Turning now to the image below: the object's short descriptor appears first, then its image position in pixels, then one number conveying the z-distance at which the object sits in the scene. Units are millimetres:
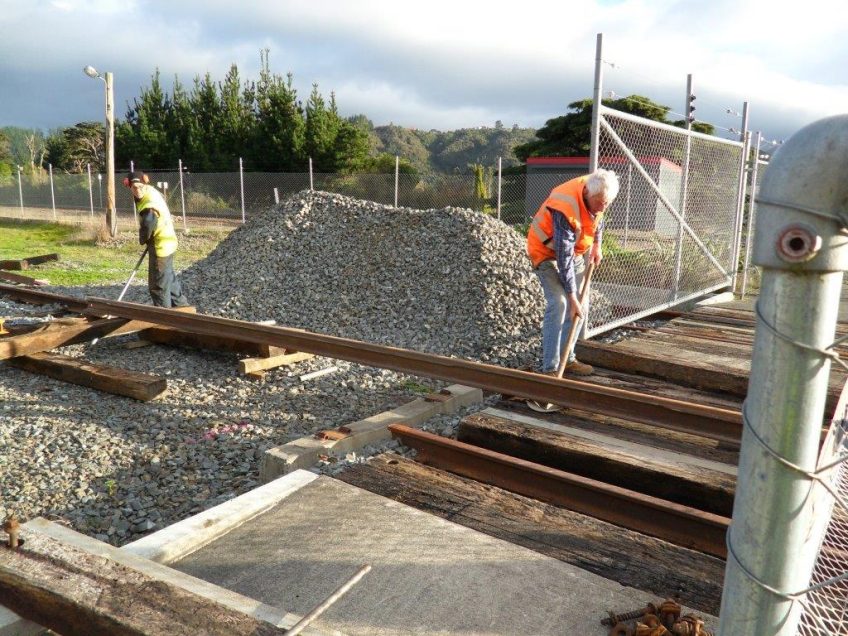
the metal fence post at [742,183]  10883
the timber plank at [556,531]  3086
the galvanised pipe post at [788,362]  1210
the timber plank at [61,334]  6852
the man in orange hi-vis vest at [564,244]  5582
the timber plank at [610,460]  4082
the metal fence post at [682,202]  8820
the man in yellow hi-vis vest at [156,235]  9180
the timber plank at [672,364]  6160
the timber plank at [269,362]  7012
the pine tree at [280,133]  37969
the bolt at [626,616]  2705
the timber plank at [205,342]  7359
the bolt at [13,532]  2664
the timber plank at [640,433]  4637
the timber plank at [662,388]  5855
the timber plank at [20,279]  12781
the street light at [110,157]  21094
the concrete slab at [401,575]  2711
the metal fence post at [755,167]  10164
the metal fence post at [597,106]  6246
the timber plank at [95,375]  6160
